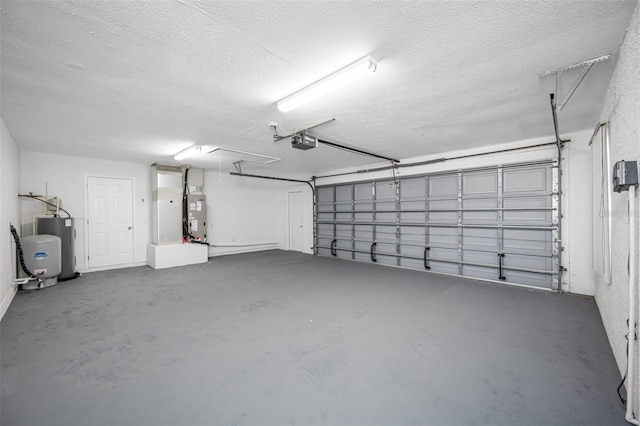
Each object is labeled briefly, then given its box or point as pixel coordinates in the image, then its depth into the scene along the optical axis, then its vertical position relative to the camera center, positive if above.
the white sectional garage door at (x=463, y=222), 4.57 -0.25
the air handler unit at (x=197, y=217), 6.95 -0.13
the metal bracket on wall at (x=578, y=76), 2.21 +1.27
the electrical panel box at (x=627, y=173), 1.58 +0.23
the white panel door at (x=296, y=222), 9.00 -0.37
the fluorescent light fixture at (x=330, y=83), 2.13 +1.19
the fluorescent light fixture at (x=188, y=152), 4.92 +1.21
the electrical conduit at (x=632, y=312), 1.63 -0.65
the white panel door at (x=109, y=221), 5.84 -0.19
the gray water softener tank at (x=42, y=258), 4.36 -0.77
